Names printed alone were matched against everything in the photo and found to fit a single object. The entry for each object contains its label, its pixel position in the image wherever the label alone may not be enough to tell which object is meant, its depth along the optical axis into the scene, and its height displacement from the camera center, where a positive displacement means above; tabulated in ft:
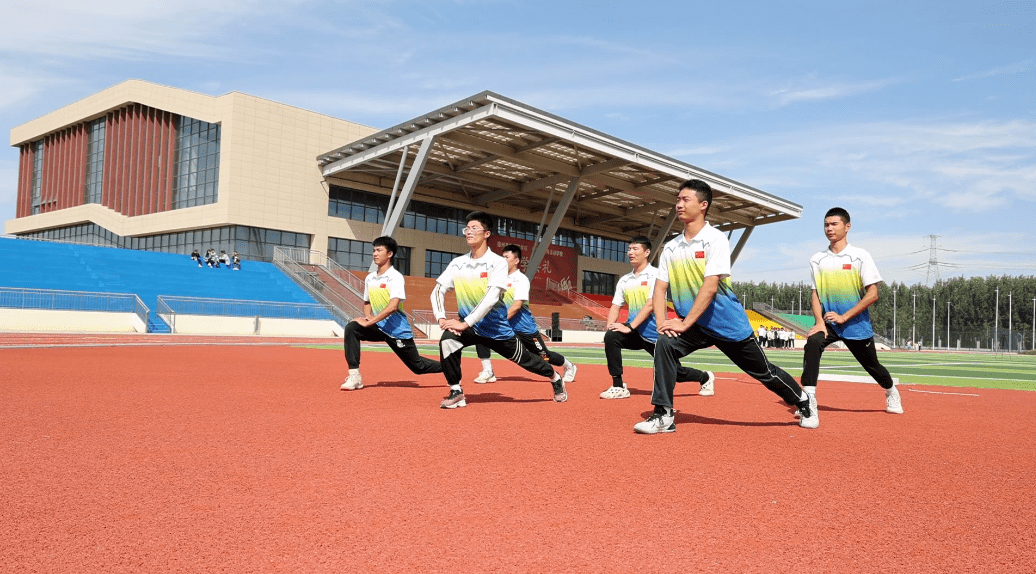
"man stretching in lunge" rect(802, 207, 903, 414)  21.36 +0.68
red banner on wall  172.12 +12.07
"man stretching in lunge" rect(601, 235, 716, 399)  26.81 -0.34
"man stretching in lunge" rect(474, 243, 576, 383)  31.04 -0.67
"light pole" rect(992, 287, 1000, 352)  184.84 -3.41
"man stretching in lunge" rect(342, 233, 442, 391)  27.07 -0.83
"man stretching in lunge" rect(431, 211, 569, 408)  21.56 -0.13
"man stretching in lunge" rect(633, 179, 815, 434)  17.11 +0.19
